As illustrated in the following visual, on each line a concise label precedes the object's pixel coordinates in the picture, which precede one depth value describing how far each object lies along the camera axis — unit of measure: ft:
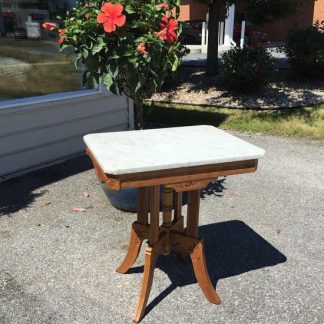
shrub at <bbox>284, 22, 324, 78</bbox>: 30.68
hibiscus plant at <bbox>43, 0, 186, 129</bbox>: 10.52
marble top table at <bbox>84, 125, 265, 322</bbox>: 7.29
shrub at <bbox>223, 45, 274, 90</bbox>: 28.07
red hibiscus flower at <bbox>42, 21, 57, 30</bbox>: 11.48
